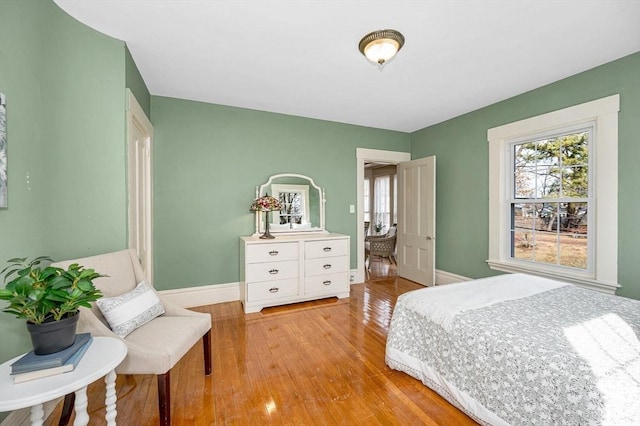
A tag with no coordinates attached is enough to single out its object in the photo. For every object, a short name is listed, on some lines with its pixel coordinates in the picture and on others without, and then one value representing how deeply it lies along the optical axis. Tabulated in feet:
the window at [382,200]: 23.93
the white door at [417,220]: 13.17
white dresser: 10.27
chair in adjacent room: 17.87
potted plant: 3.55
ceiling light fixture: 6.52
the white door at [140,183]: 7.56
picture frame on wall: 4.36
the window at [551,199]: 8.93
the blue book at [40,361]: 3.36
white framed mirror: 12.03
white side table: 3.12
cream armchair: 4.82
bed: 3.68
